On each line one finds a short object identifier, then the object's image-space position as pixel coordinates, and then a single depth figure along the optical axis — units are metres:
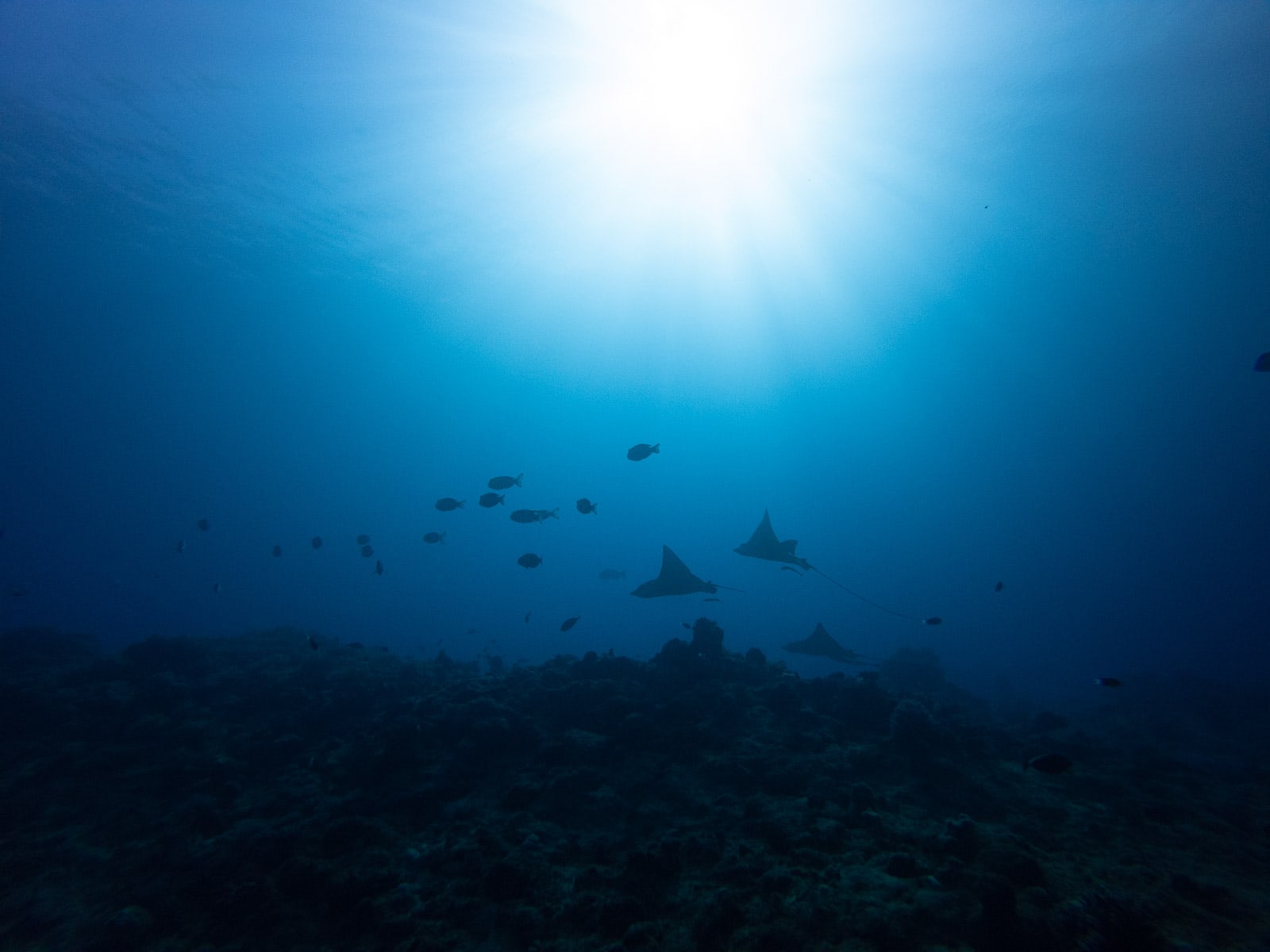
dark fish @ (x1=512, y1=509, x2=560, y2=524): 13.62
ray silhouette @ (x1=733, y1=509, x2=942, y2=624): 12.70
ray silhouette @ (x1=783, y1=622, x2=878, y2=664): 11.92
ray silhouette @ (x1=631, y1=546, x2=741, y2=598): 12.18
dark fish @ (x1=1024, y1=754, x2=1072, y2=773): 5.18
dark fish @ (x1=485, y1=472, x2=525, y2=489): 13.21
